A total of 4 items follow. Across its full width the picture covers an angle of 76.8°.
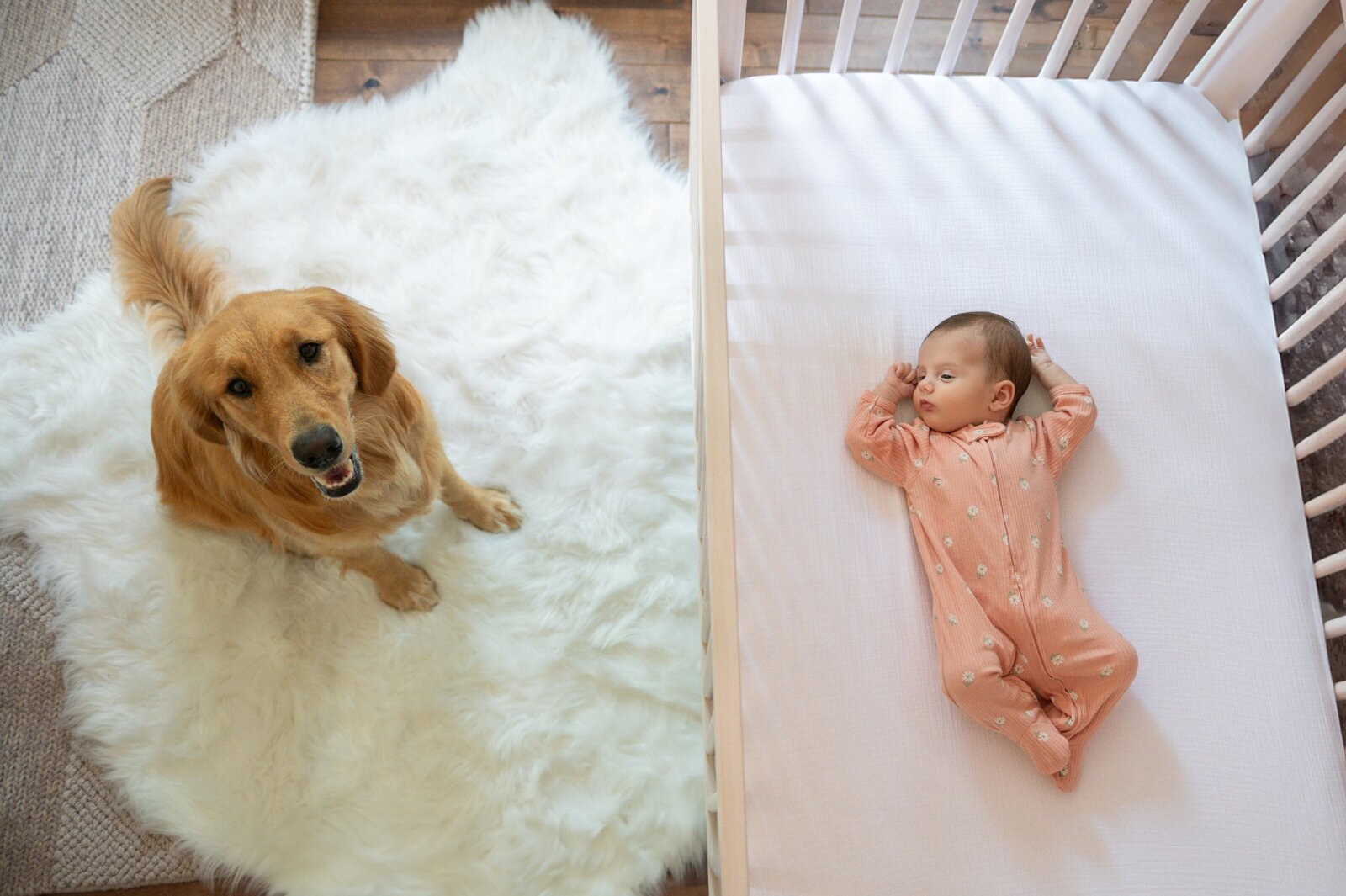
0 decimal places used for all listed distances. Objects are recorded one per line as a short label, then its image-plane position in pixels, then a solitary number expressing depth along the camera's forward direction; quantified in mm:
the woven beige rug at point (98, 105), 1807
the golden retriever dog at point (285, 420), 1101
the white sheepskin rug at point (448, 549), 1474
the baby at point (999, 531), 1166
